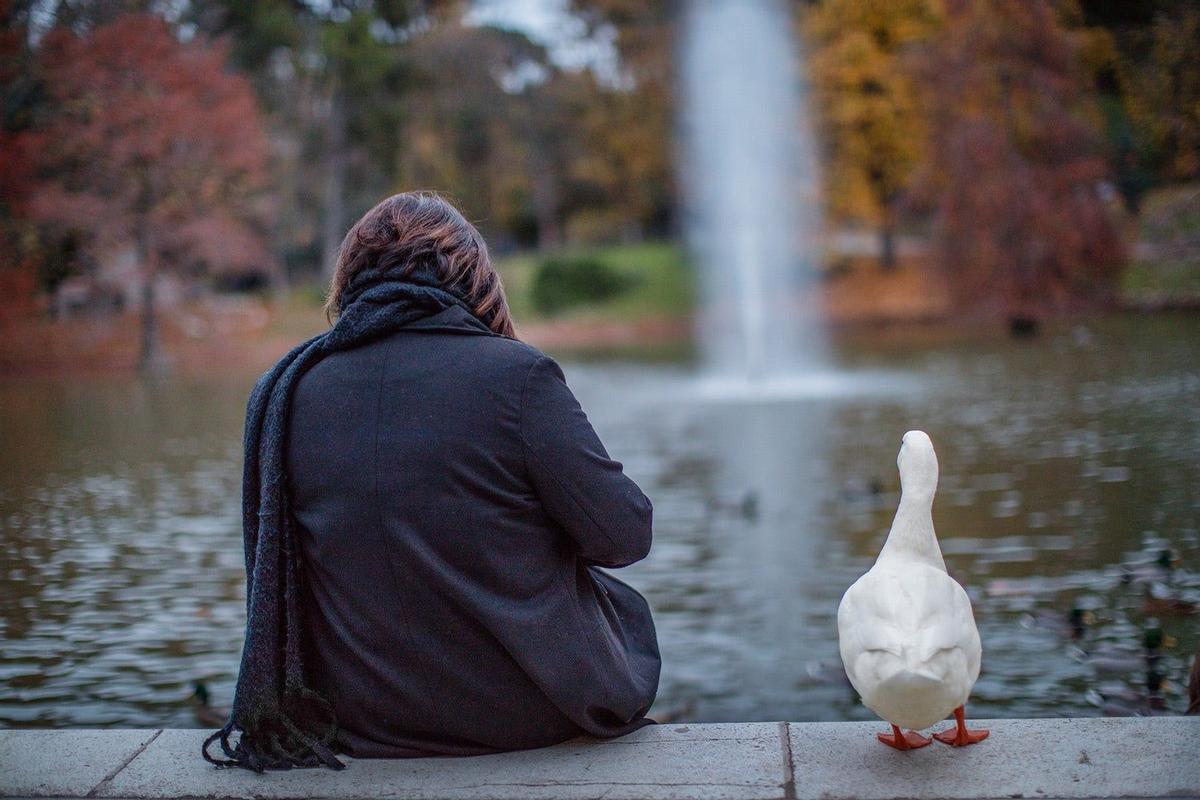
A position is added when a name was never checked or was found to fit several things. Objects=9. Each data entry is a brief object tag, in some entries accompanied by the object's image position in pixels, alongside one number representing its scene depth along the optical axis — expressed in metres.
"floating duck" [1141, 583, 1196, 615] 5.29
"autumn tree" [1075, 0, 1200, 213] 10.09
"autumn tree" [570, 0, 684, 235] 34.00
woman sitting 2.39
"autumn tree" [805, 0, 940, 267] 29.61
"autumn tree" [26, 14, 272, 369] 9.58
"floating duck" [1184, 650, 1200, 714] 3.40
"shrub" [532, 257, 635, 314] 32.44
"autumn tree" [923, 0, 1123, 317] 20.00
